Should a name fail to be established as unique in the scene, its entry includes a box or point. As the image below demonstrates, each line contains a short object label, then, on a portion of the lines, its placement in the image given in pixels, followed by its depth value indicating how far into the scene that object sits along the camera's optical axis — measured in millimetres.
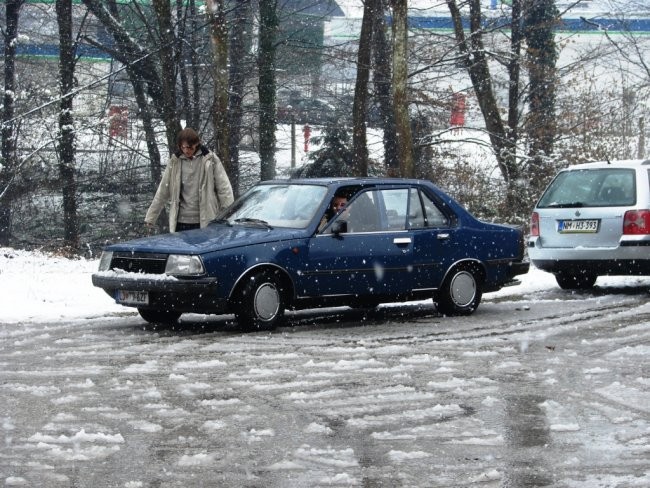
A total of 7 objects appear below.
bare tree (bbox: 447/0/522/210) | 28844
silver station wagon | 15305
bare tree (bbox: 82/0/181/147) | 30250
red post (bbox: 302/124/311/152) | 34219
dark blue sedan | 11578
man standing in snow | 13719
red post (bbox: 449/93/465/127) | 30203
